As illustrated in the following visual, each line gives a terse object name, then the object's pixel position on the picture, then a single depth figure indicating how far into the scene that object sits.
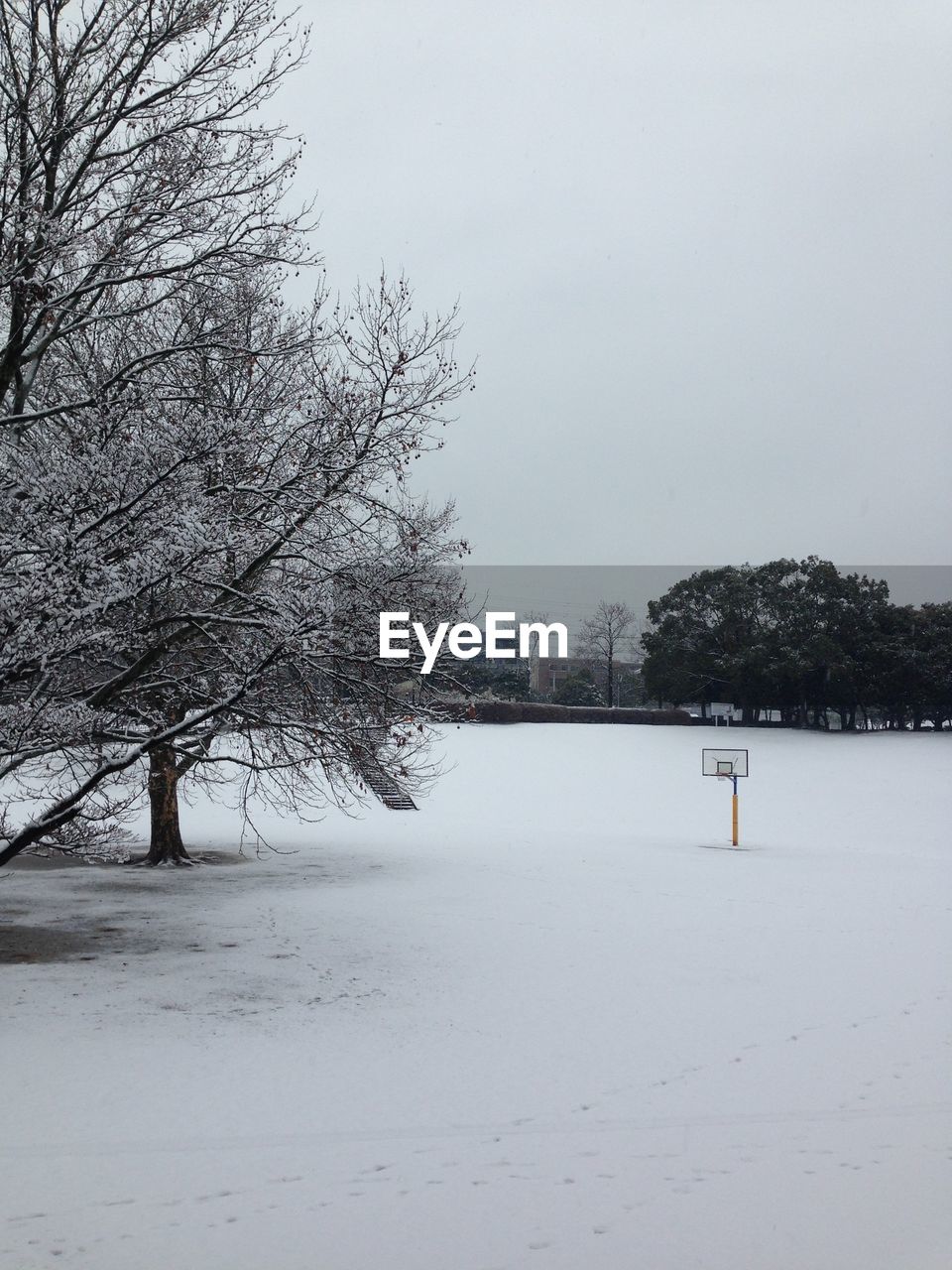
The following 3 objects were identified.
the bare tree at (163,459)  9.99
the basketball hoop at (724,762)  27.02
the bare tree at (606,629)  83.88
